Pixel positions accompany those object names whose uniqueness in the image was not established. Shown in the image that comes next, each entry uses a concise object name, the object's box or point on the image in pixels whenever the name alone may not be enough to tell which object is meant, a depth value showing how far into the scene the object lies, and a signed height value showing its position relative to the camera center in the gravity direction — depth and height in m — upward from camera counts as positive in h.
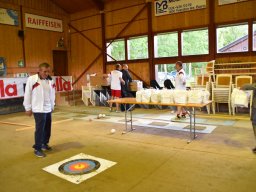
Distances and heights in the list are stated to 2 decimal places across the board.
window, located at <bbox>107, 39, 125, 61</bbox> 10.70 +1.40
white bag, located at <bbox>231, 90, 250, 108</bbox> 4.29 -0.37
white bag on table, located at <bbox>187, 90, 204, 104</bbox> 4.54 -0.31
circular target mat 3.36 -1.19
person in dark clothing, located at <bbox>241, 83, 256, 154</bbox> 3.66 -0.33
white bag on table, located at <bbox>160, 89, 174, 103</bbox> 4.80 -0.31
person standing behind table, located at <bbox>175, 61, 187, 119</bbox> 5.99 +0.04
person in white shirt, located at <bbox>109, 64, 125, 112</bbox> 7.94 +0.02
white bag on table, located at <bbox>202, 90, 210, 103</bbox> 4.62 -0.32
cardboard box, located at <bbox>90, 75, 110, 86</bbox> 9.80 +0.08
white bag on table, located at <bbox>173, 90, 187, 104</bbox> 4.65 -0.32
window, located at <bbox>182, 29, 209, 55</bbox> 8.54 +1.31
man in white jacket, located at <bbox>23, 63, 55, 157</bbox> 3.95 -0.25
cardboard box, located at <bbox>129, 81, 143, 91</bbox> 8.90 -0.15
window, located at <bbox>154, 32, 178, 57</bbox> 9.26 +1.36
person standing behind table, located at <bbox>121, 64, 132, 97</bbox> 8.32 +0.04
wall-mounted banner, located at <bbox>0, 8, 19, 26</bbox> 10.00 +2.81
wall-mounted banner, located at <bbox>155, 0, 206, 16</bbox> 8.50 +2.64
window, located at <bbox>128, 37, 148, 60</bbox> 10.00 +1.37
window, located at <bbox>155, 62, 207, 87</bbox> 8.64 +0.33
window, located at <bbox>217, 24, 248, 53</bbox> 7.79 +1.28
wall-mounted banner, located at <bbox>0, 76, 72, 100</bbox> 8.61 -0.08
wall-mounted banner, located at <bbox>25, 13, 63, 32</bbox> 10.94 +2.84
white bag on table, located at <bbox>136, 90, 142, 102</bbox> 5.18 -0.31
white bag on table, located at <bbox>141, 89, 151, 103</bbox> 5.09 -0.31
